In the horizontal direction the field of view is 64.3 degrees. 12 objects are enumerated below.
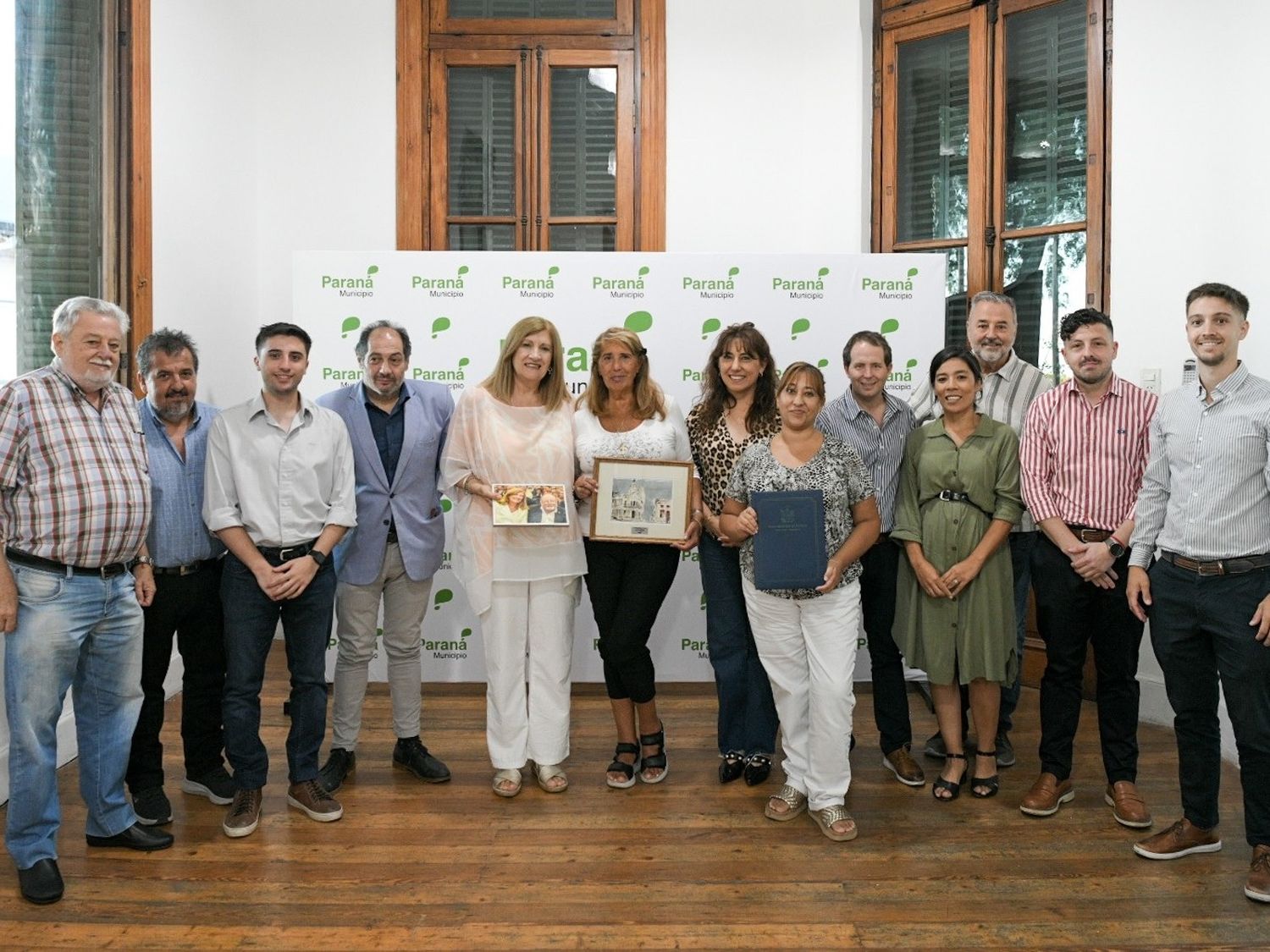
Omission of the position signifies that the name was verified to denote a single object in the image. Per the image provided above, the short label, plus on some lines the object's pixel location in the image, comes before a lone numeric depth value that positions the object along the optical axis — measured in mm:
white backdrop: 4395
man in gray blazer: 3369
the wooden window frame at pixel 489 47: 5438
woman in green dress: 3197
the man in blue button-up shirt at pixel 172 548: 3043
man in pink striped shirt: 3061
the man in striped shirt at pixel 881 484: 3420
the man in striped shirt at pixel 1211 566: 2641
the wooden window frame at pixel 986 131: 4477
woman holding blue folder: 3041
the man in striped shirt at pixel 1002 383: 3676
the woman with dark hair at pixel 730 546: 3348
